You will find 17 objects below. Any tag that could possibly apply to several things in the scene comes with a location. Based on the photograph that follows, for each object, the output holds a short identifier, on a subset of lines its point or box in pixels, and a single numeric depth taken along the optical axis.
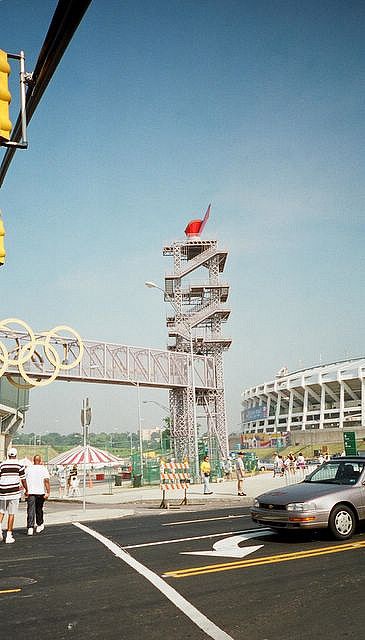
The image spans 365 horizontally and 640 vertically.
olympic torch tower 57.81
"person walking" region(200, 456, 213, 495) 23.95
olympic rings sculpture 31.27
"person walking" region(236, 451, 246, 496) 22.43
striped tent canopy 28.50
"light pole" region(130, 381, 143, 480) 38.36
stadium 102.82
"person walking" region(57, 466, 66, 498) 29.95
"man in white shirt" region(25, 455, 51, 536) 13.27
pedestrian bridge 33.16
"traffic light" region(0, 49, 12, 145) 6.36
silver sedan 9.71
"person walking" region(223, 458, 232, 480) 40.69
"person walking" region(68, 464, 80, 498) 28.53
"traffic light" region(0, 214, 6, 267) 8.24
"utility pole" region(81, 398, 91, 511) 19.52
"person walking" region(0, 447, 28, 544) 12.31
